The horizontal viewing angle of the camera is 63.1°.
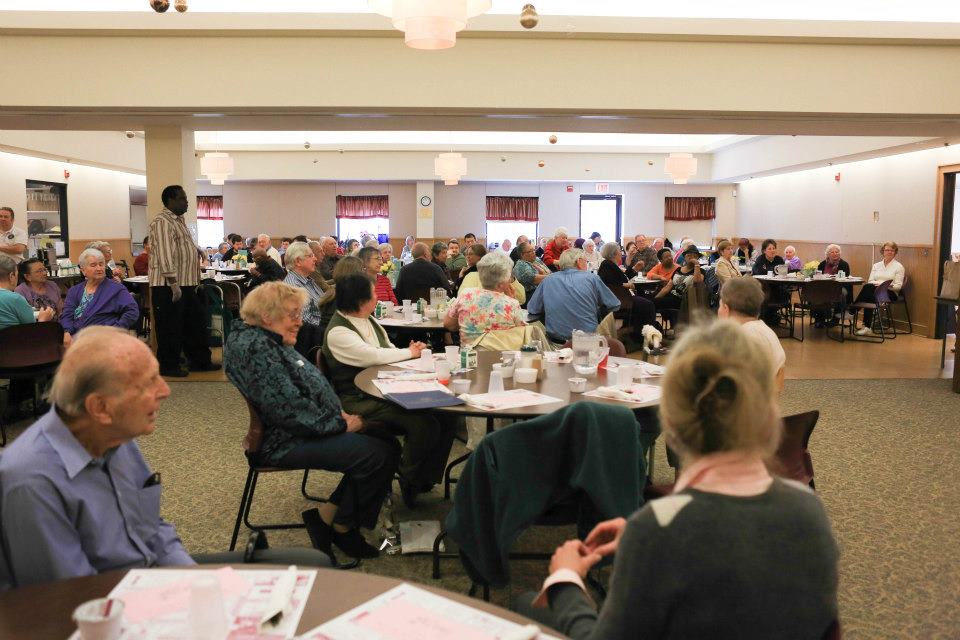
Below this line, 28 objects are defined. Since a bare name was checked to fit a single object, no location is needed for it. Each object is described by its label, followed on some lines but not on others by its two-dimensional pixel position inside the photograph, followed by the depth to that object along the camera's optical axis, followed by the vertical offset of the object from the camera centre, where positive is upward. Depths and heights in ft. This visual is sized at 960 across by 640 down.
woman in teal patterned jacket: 11.25 -2.56
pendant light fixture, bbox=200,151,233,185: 47.16 +4.56
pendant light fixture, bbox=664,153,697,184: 46.62 +4.69
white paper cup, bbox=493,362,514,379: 13.02 -2.13
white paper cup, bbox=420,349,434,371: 13.87 -2.13
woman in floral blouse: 16.57 -1.46
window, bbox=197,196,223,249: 67.36 +1.70
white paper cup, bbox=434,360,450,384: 12.84 -2.12
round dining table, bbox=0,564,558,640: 4.75 -2.35
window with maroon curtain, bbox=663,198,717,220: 64.95 +2.92
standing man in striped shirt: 25.79 -1.43
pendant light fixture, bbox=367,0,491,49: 14.55 +4.33
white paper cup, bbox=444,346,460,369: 13.94 -2.09
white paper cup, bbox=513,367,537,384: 12.64 -2.14
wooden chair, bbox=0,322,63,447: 18.58 -2.71
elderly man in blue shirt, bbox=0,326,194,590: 5.47 -1.77
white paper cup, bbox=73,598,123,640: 4.26 -2.08
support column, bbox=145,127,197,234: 28.60 +2.87
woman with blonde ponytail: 4.24 -1.58
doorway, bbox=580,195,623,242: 65.92 +2.38
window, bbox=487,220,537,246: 65.92 +1.04
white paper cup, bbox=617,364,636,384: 12.51 -2.10
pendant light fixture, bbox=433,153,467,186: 47.44 +4.65
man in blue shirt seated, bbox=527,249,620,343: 21.68 -1.60
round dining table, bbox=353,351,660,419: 10.90 -2.29
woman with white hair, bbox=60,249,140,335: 20.98 -1.73
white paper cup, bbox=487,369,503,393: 12.09 -2.18
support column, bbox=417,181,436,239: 63.55 +2.57
